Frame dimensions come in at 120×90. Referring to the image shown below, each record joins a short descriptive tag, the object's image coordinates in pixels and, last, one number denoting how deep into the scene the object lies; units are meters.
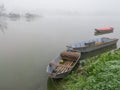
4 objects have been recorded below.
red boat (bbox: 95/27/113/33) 12.58
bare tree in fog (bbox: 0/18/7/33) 12.90
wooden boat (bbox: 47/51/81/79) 5.05
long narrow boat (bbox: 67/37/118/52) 7.56
